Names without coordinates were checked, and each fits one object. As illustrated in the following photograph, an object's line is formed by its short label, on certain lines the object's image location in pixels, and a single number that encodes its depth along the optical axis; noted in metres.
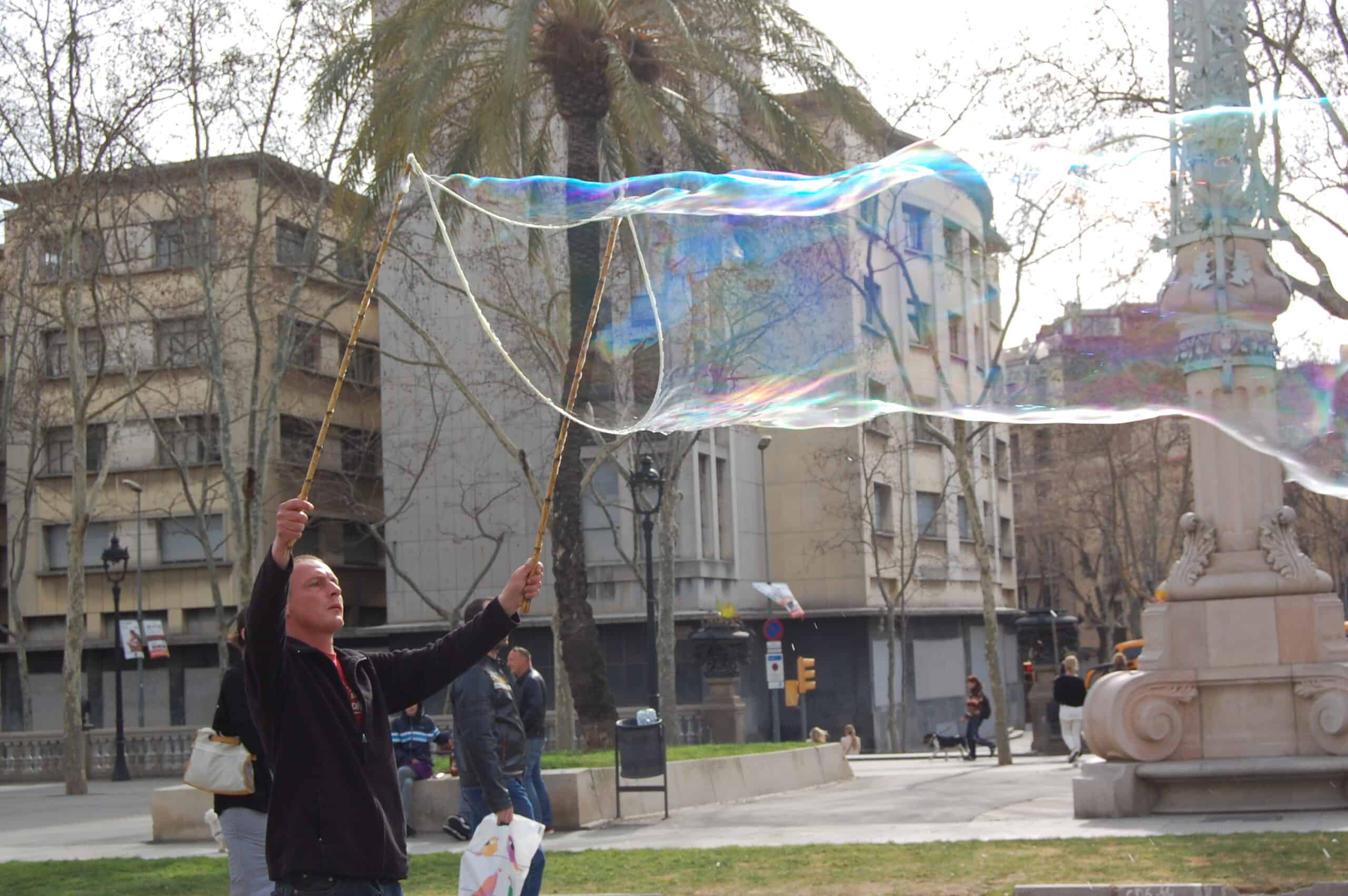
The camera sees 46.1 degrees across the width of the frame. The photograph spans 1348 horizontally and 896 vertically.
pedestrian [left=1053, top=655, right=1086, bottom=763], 26.73
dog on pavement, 34.53
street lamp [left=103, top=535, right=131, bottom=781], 30.77
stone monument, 13.41
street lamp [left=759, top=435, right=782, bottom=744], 39.84
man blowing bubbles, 4.82
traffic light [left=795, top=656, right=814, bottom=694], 34.77
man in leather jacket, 8.88
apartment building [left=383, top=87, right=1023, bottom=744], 40.44
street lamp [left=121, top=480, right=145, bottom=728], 40.72
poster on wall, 39.22
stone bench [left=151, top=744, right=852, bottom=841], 15.61
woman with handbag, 6.64
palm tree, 19.84
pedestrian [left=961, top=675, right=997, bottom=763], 32.53
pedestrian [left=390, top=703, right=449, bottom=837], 15.54
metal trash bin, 15.97
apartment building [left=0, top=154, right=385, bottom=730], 32.22
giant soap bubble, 9.55
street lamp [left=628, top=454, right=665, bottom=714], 20.36
